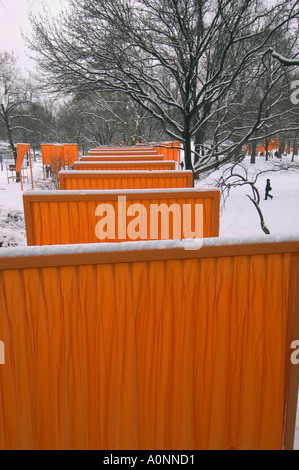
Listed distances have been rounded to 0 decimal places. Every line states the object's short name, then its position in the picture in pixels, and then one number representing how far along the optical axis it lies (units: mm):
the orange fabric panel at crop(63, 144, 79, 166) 29575
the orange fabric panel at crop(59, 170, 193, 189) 6652
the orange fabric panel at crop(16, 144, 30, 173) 20580
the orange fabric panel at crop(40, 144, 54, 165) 29328
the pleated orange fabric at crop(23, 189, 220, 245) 5066
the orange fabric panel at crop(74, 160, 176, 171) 8250
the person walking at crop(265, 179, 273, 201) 19866
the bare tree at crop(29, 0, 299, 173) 10469
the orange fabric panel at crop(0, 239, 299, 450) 2387
